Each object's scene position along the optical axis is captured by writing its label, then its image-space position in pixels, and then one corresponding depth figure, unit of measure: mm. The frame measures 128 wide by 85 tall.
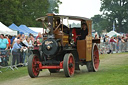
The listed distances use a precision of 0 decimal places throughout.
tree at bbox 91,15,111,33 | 110544
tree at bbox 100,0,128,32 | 88188
